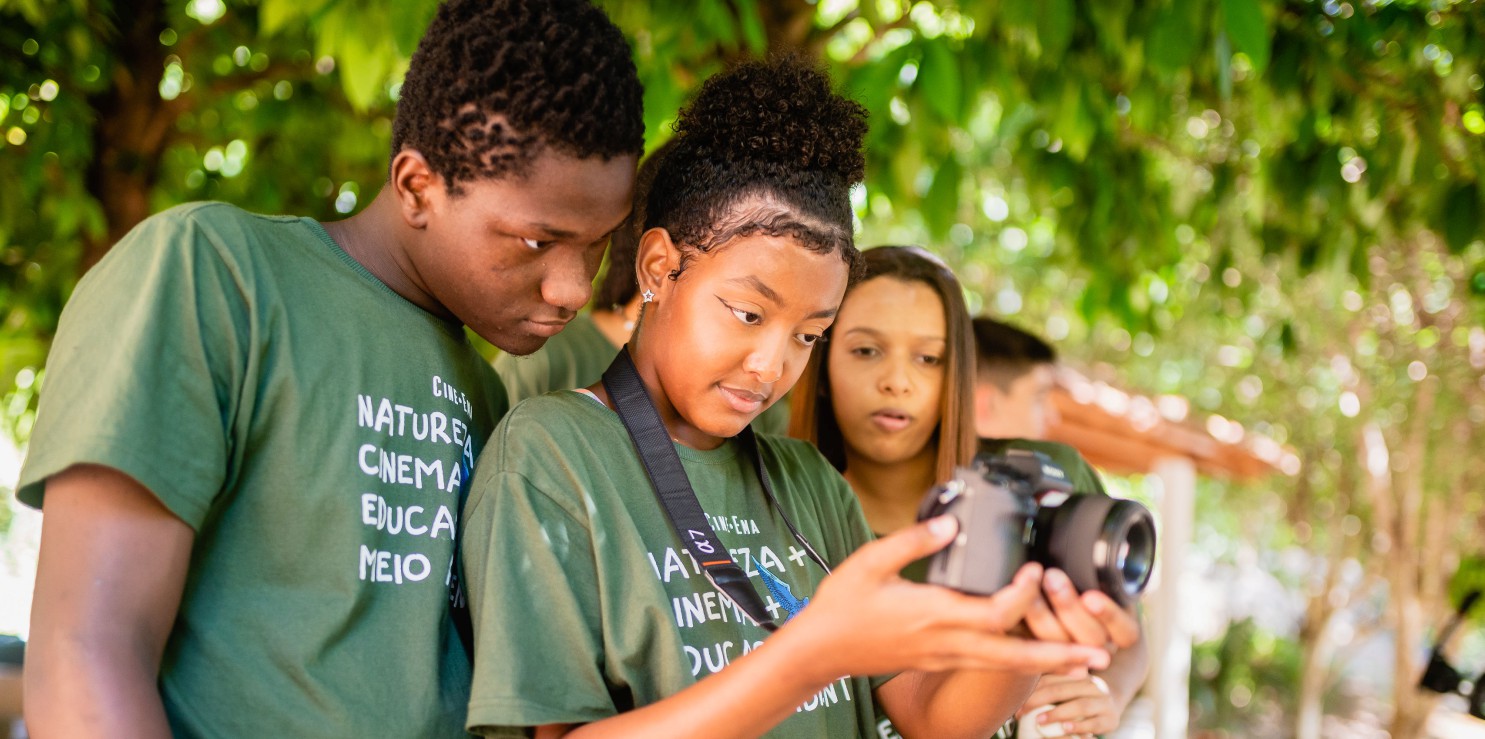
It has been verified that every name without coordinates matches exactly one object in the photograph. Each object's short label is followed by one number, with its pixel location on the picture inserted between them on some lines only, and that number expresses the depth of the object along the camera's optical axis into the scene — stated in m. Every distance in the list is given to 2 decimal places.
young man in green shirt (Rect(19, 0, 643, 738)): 1.37
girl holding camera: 1.40
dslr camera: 1.35
